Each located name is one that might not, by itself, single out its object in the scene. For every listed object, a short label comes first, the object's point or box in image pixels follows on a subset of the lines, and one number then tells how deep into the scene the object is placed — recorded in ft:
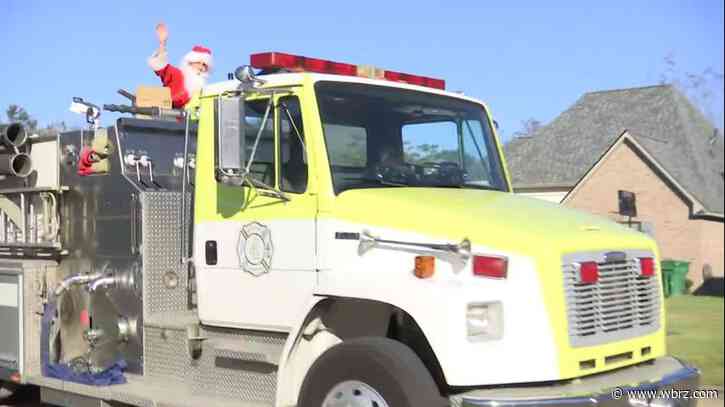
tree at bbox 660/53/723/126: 74.18
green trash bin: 81.00
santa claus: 23.16
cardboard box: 22.68
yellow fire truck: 14.40
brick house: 88.58
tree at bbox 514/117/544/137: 110.24
